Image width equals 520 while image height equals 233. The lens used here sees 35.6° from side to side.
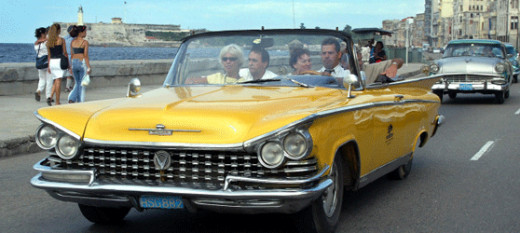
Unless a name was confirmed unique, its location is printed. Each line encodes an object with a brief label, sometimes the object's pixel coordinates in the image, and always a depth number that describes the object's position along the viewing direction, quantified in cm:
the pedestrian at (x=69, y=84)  2062
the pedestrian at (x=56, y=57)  1616
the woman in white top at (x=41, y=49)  1723
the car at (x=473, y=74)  1964
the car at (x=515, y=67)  3251
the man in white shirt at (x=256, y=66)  666
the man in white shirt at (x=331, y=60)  670
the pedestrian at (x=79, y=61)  1550
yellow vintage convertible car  486
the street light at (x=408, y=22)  4548
